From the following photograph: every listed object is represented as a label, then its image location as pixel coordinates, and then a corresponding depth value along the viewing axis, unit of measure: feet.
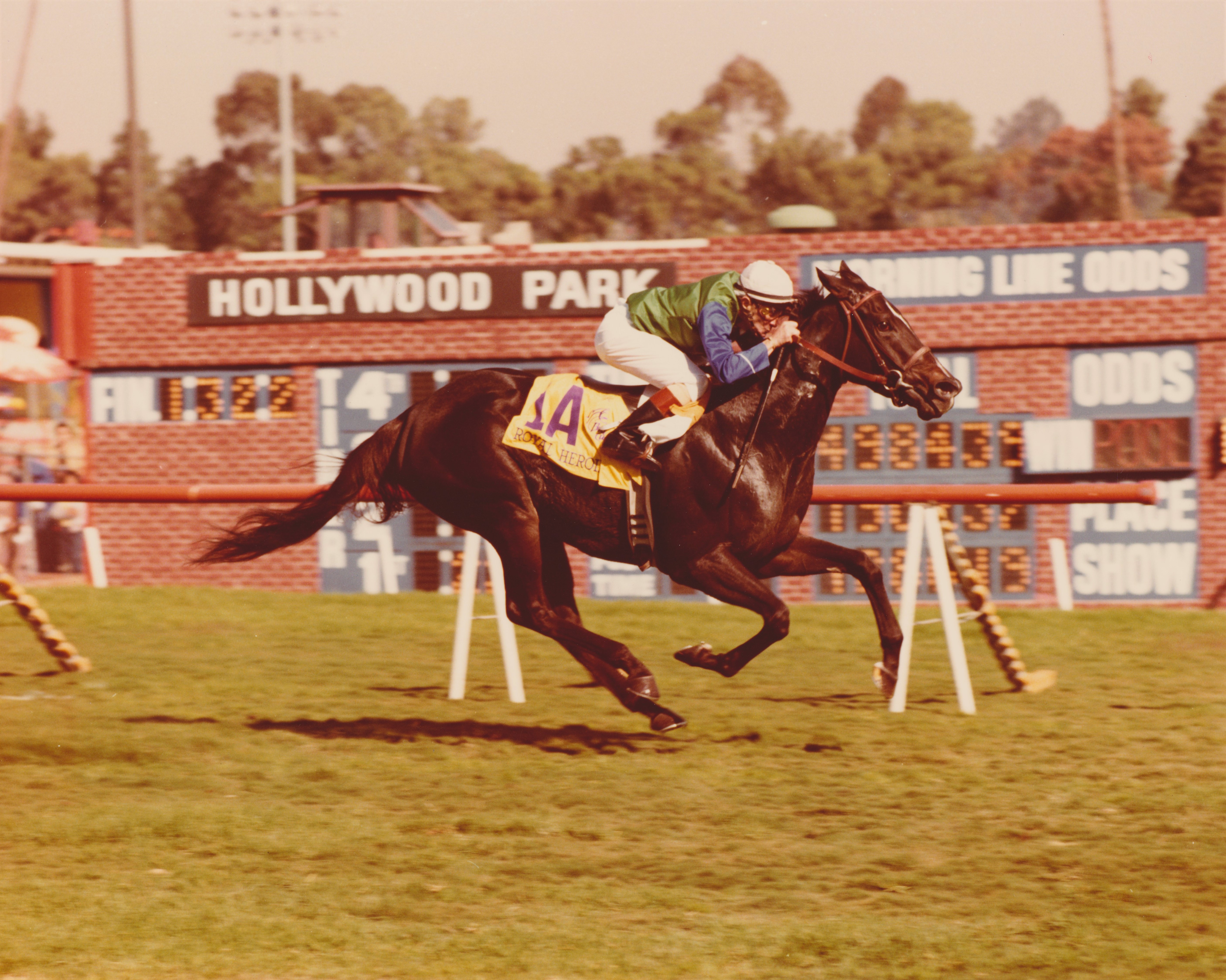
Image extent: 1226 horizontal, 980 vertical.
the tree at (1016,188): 300.81
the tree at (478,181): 275.18
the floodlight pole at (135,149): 148.15
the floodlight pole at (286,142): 147.74
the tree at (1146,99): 321.73
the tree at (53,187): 299.99
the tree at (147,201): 273.95
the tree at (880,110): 344.69
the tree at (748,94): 350.23
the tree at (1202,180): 215.51
